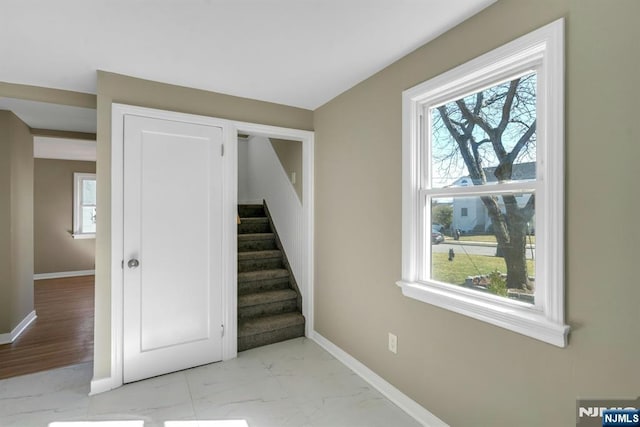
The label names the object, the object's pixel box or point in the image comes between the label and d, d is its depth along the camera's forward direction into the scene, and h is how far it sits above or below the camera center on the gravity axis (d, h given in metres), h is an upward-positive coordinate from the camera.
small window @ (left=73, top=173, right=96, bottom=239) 6.63 +0.12
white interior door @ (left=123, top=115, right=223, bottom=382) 2.46 -0.28
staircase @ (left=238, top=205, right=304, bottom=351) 3.17 -0.90
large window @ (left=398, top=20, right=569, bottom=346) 1.39 +0.13
